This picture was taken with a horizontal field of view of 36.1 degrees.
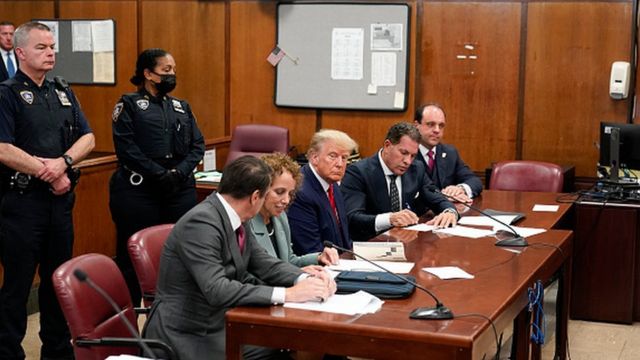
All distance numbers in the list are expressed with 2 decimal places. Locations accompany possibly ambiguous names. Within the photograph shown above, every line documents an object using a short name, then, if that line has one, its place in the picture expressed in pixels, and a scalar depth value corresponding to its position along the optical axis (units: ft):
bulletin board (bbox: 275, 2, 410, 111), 26.76
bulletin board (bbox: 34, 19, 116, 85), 29.99
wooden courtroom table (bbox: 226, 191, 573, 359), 9.94
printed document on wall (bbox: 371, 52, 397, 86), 26.78
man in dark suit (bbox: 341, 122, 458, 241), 16.82
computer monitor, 20.47
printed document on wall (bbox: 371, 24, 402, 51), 26.71
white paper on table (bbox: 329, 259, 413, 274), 12.85
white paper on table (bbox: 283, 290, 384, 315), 10.70
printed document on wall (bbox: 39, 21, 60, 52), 30.55
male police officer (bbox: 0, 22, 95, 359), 14.70
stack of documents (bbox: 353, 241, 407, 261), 13.67
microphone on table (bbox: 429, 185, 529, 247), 14.88
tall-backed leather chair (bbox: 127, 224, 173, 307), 12.70
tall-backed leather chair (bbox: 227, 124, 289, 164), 26.20
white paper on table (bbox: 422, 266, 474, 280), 12.67
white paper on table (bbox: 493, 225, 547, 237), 16.13
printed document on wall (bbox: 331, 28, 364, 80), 27.12
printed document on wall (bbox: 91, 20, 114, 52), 29.89
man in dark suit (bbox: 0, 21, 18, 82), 26.03
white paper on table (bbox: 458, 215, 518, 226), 17.15
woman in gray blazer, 12.91
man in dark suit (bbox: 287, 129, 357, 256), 14.73
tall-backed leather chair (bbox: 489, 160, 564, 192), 22.04
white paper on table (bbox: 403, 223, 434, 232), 16.51
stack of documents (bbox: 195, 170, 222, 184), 23.73
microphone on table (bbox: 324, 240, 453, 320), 10.38
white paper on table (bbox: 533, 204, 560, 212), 18.96
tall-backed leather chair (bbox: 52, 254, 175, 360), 10.77
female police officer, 17.97
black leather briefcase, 11.32
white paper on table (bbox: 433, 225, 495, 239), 15.92
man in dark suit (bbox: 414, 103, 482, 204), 20.47
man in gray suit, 10.80
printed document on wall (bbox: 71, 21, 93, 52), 30.22
